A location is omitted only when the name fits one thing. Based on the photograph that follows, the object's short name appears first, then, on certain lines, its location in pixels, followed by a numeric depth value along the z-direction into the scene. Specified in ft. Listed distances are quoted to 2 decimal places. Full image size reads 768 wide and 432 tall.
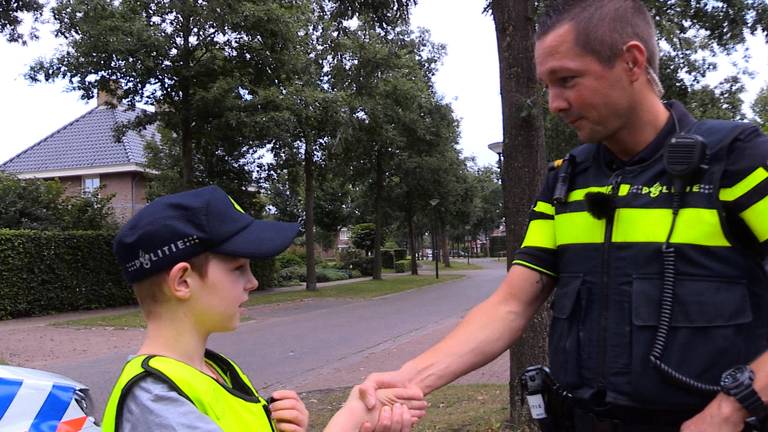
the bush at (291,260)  112.10
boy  5.07
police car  8.58
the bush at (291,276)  95.09
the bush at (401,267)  142.41
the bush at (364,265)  123.24
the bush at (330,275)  106.82
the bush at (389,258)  148.97
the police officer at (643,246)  5.04
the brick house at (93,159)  100.73
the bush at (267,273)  81.04
